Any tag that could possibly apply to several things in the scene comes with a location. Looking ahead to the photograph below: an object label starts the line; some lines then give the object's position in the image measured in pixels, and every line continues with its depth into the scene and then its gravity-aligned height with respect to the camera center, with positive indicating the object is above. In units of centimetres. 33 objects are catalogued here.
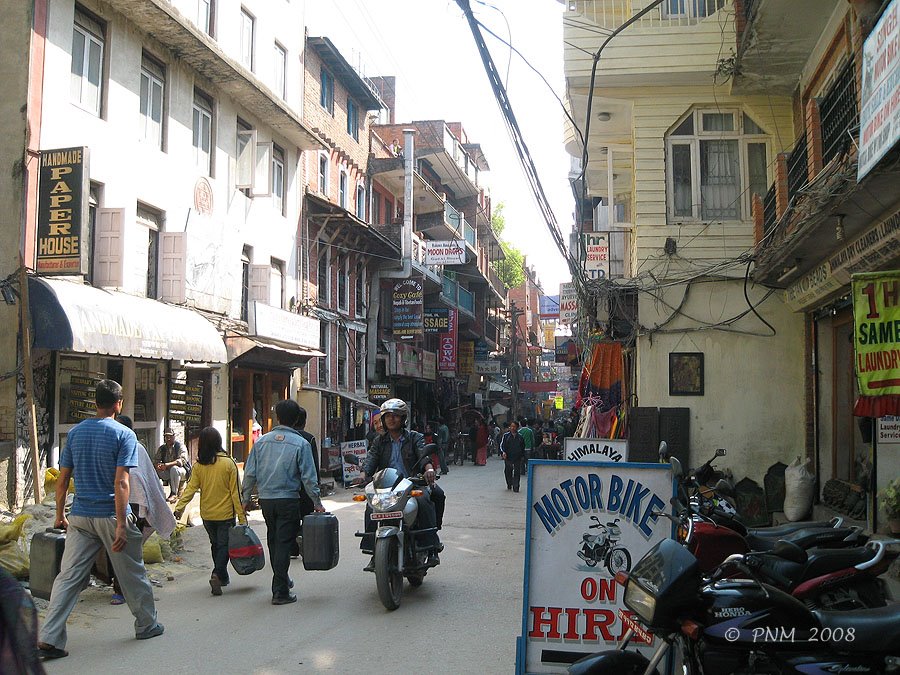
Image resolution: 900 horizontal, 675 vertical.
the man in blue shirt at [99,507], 631 -90
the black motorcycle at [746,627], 379 -104
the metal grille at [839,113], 891 +315
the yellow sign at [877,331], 761 +59
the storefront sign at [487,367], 4822 +135
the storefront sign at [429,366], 3631 +105
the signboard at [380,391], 3016 -4
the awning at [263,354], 1786 +80
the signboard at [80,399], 1339 -21
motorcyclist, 870 -67
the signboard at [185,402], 1659 -29
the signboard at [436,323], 3556 +280
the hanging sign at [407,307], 3069 +300
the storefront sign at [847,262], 861 +154
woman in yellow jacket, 873 -116
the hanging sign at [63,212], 1209 +246
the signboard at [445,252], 3344 +545
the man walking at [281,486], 814 -94
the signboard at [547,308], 5473 +565
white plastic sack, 1236 -140
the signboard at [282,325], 1916 +151
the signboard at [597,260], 1894 +292
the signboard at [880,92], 652 +243
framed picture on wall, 1424 +33
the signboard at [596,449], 1192 -79
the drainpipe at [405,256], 3062 +491
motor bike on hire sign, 522 -95
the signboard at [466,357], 4638 +182
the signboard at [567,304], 2733 +290
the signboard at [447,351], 3888 +181
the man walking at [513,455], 2122 -157
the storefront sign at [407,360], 3209 +115
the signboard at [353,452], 2156 -163
